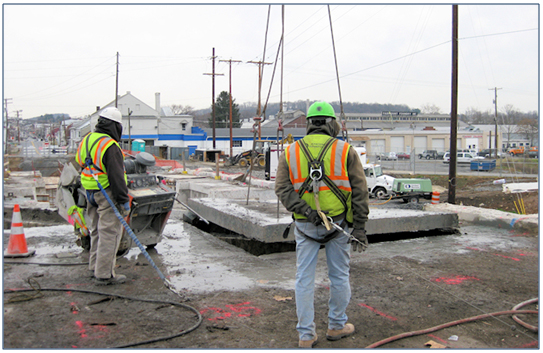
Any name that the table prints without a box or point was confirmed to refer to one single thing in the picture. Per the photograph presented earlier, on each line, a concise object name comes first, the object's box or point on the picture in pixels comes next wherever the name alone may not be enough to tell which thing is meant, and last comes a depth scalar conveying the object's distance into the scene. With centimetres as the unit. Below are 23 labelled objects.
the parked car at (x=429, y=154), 5375
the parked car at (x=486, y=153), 5345
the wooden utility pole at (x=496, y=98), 5300
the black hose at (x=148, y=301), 326
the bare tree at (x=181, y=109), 10669
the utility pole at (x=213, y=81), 4668
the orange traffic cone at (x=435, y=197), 1581
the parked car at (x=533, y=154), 4104
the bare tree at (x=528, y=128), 5856
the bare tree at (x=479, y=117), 10025
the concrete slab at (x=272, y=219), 649
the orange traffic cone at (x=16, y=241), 587
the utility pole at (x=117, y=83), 4371
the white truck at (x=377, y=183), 2067
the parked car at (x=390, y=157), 4925
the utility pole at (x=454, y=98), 1571
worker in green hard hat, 333
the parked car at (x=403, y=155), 5325
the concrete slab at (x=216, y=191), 1202
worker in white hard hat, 464
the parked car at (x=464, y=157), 4522
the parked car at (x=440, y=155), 5428
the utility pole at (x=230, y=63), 4684
